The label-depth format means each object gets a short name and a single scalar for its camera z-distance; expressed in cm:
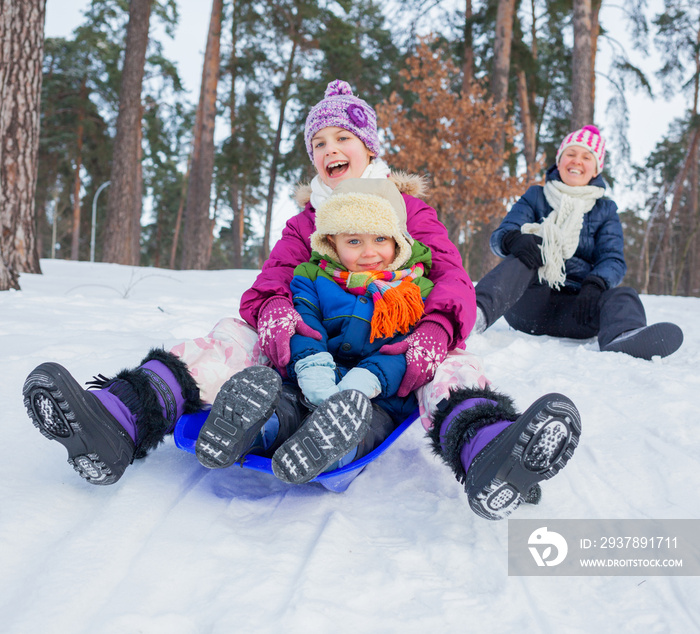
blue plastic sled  133
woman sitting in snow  302
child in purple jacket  111
